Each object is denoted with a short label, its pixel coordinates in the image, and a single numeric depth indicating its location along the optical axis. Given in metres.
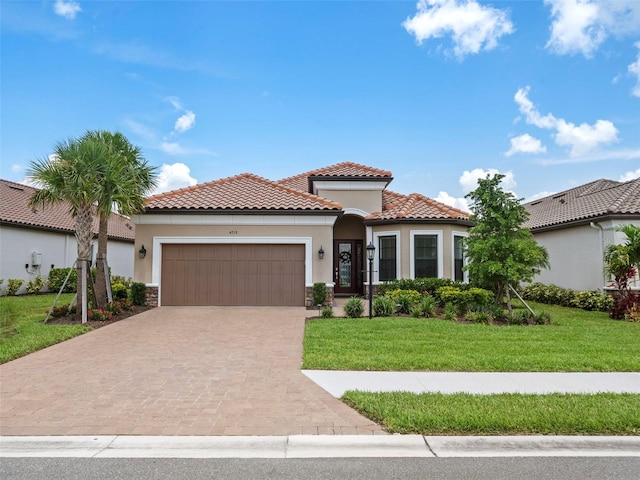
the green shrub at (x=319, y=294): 14.09
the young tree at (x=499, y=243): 11.81
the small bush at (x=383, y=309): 12.44
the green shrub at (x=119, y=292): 15.12
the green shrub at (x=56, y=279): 19.66
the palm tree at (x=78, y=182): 11.31
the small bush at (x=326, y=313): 12.09
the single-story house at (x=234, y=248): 14.41
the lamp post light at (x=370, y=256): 12.02
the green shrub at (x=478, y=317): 11.42
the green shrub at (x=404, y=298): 12.95
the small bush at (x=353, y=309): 12.09
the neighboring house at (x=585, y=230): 14.99
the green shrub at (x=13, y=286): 17.65
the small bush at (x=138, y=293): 14.17
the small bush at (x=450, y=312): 11.88
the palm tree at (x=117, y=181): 11.78
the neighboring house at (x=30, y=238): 18.00
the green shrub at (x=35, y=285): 18.75
